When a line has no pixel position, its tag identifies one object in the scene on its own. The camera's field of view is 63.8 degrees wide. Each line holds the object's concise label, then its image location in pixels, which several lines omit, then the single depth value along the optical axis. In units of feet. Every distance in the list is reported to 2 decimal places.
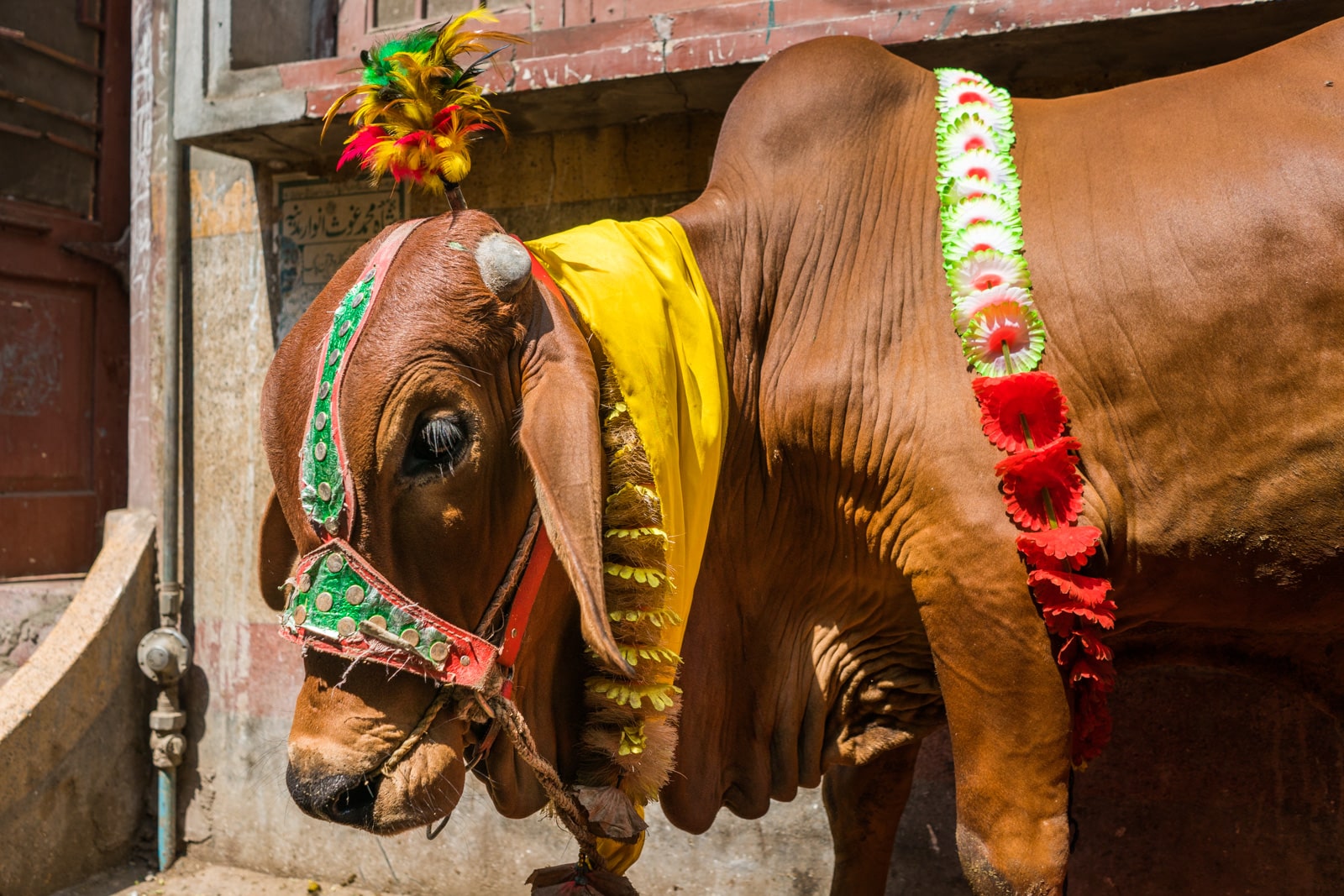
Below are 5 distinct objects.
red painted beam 9.75
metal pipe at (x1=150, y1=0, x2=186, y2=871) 14.88
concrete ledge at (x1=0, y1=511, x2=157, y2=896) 13.56
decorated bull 6.04
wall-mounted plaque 14.28
